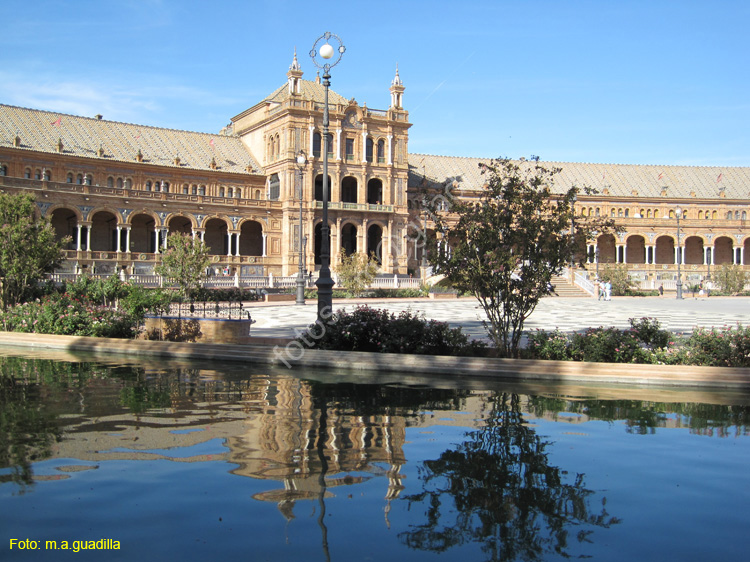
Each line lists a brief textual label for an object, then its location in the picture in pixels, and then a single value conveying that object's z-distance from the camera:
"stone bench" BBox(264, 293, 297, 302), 39.41
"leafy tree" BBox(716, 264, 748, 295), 57.09
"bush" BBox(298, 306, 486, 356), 14.39
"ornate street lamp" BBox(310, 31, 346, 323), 15.84
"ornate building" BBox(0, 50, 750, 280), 50.53
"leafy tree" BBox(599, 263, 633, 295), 52.91
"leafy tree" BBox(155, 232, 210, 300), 28.59
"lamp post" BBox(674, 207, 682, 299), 51.21
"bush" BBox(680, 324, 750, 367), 12.73
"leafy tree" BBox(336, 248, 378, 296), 42.63
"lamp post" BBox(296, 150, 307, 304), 36.10
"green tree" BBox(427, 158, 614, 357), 13.57
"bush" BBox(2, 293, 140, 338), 17.41
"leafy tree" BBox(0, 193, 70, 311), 19.38
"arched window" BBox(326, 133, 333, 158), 60.01
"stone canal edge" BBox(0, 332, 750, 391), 12.19
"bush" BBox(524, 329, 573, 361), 13.79
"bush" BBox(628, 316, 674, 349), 13.77
